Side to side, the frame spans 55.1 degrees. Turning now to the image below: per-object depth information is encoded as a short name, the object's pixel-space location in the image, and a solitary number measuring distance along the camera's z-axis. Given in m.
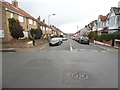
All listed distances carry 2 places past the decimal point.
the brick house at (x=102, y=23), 35.78
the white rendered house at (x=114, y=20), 27.72
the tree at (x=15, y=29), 16.19
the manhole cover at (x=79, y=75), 4.97
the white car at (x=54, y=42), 20.45
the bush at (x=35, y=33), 22.73
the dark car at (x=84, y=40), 24.55
